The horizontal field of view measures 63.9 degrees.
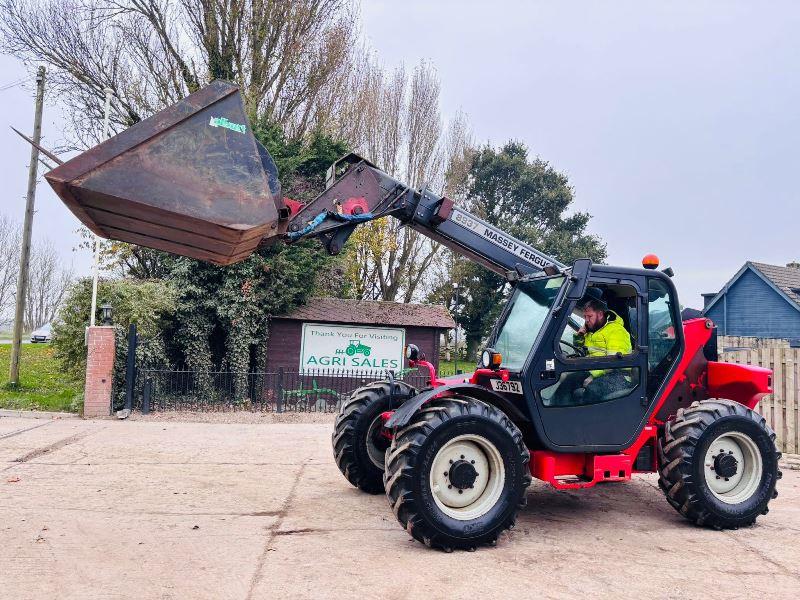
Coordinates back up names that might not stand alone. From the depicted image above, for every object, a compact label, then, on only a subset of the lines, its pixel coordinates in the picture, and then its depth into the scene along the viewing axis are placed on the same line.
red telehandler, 4.48
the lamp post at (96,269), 12.29
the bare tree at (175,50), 17.36
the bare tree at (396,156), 27.59
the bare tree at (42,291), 62.36
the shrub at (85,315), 13.14
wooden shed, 15.87
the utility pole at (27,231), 15.12
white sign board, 15.87
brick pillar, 11.92
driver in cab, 5.44
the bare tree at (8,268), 51.28
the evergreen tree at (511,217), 32.59
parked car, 38.47
